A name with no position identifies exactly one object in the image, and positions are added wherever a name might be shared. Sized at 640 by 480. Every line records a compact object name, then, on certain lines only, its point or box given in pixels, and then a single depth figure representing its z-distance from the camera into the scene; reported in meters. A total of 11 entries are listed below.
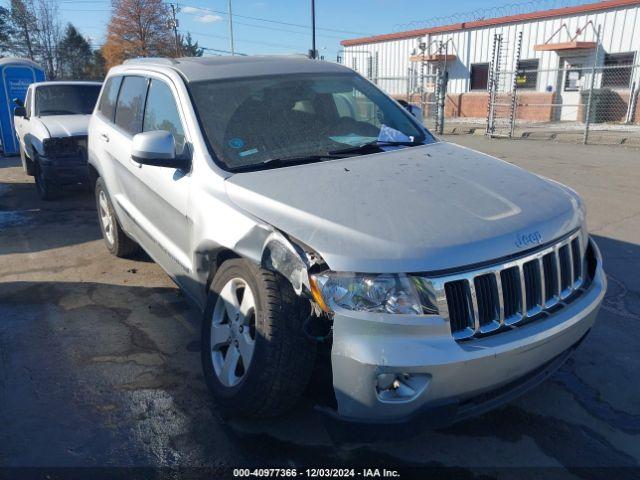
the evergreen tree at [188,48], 50.59
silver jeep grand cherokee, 2.21
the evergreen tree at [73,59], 49.34
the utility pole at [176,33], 48.97
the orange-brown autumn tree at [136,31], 47.66
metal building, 19.27
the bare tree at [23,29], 45.78
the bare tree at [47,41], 46.19
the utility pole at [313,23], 26.51
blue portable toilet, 13.97
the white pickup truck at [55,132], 8.01
